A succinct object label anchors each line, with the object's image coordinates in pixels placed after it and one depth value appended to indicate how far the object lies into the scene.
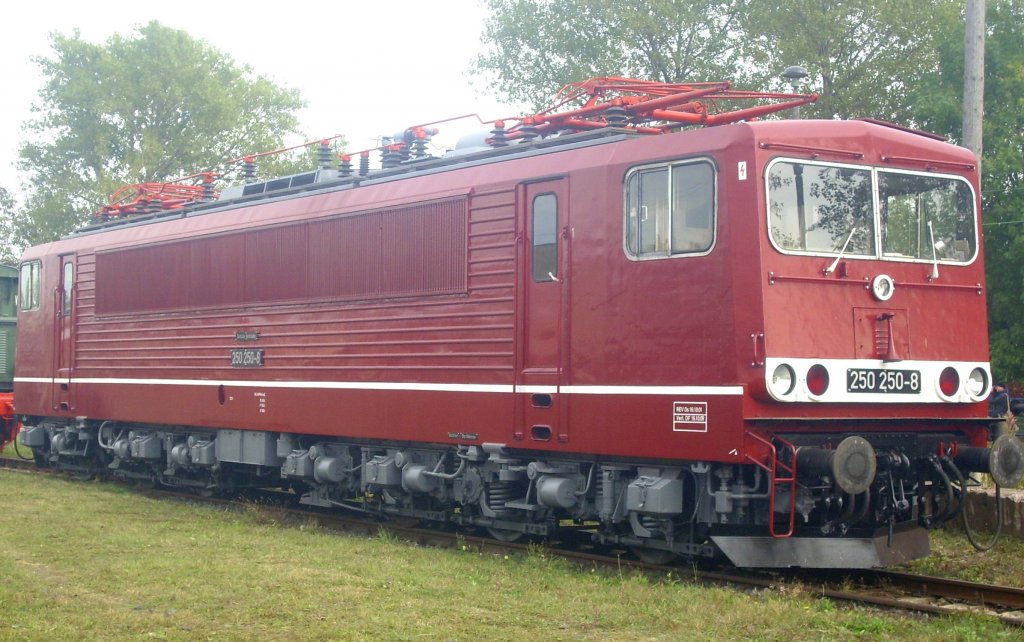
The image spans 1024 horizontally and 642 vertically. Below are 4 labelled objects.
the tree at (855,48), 32.38
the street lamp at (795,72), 12.05
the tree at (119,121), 47.00
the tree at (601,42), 34.00
